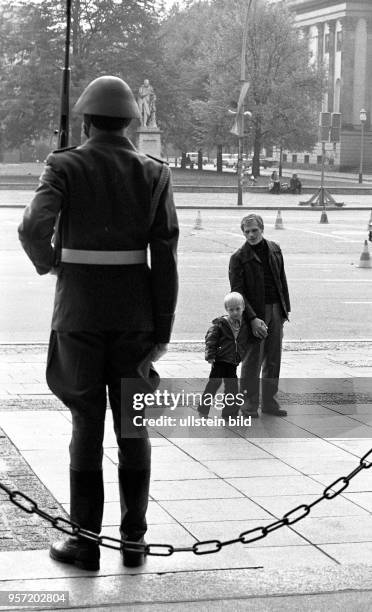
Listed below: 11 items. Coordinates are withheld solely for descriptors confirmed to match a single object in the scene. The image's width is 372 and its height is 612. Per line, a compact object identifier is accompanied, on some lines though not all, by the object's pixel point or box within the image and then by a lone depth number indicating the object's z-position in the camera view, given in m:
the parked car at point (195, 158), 105.78
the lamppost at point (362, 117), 70.12
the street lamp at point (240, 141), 44.72
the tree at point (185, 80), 73.25
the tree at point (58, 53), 68.44
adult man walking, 9.16
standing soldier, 5.33
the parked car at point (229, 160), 105.36
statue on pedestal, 53.50
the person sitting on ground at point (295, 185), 56.53
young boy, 9.07
